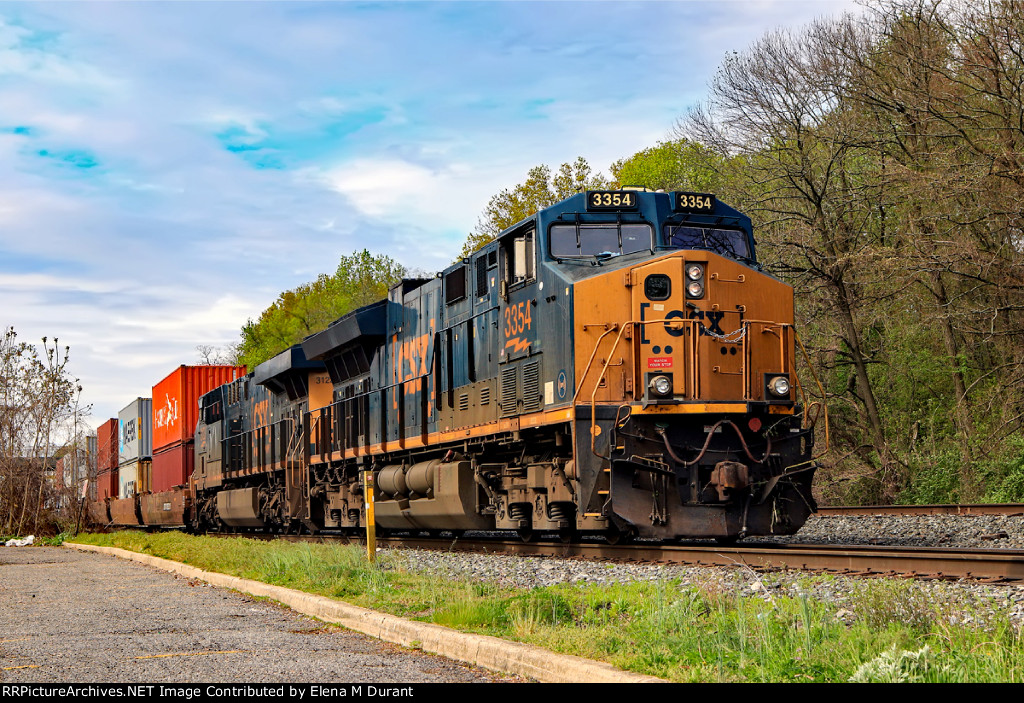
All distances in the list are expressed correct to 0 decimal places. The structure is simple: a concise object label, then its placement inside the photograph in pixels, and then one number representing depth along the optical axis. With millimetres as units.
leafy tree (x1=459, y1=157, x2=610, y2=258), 43531
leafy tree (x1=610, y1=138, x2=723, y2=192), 27906
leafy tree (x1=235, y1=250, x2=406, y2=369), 63688
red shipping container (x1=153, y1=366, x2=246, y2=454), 32562
